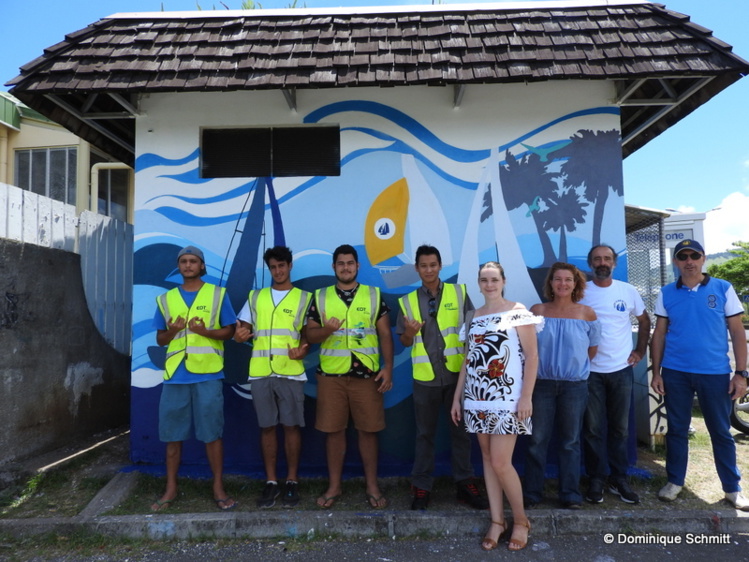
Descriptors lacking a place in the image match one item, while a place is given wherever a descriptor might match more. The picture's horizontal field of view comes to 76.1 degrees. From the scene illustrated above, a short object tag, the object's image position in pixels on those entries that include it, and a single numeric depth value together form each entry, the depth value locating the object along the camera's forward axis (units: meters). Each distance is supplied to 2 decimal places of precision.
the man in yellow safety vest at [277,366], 4.04
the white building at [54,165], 9.85
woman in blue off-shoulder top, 3.81
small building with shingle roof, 4.68
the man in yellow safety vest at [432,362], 3.92
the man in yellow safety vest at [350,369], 4.04
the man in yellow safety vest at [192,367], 3.99
